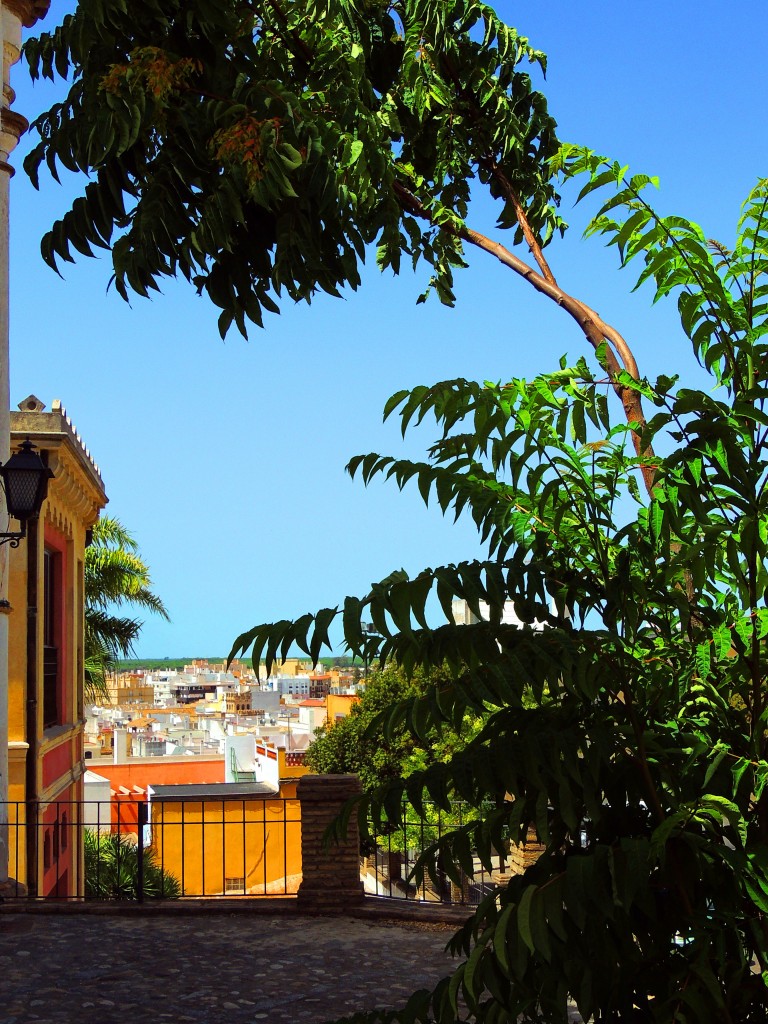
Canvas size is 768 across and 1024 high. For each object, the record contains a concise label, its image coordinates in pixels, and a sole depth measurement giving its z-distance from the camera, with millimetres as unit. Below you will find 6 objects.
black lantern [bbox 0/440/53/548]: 10477
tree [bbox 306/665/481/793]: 32656
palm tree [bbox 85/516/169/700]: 26938
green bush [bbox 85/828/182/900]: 18641
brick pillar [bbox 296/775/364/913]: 11484
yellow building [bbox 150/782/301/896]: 38750
